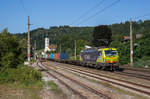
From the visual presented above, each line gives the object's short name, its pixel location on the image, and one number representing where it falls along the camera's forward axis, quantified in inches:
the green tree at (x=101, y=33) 2879.2
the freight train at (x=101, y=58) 957.9
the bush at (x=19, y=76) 597.0
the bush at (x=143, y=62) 1210.6
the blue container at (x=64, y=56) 2132.8
